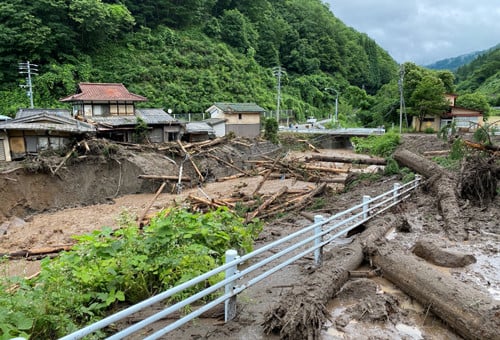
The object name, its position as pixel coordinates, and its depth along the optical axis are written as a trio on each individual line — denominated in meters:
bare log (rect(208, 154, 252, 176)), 25.12
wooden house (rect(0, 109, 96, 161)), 19.31
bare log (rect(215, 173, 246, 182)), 24.02
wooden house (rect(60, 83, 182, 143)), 27.27
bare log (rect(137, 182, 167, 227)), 12.77
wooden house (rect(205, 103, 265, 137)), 40.44
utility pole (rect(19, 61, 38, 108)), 32.03
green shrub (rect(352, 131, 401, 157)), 23.63
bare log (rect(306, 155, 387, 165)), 15.62
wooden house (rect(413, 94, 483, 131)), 42.41
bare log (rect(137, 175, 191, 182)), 20.84
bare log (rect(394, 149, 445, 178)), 11.23
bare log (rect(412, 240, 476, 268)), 5.41
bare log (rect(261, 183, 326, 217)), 11.88
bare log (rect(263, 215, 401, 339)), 3.33
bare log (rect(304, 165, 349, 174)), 19.48
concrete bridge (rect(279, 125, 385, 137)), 40.30
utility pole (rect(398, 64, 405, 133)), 38.50
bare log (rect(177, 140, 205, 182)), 23.14
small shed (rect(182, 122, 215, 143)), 30.59
